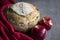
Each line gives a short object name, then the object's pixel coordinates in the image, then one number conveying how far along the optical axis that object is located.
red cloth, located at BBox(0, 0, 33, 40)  0.94
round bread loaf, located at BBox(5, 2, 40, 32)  1.00
